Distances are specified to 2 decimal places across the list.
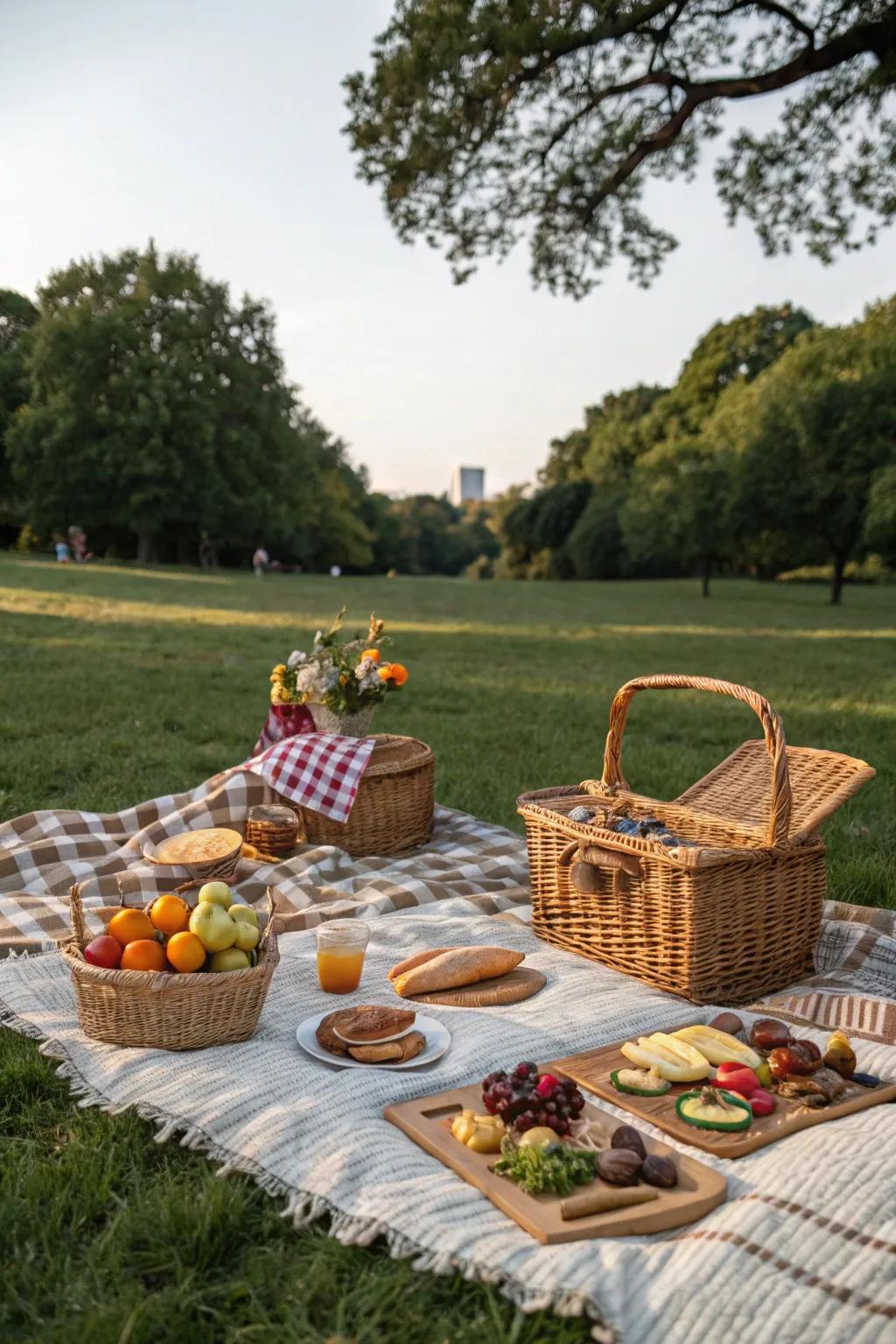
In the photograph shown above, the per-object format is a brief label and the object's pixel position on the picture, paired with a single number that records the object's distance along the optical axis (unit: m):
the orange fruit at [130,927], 2.99
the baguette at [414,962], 3.38
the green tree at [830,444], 25.34
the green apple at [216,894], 3.02
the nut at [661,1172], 2.14
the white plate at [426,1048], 2.72
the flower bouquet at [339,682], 5.14
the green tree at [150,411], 33.62
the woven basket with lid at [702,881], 3.34
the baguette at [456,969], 3.27
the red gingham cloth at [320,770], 4.78
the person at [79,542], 32.66
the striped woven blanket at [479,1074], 1.86
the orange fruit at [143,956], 2.88
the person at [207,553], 37.88
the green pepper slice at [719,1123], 2.38
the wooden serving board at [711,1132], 2.33
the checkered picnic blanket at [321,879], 3.58
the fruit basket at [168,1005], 2.77
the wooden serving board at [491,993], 3.21
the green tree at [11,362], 36.56
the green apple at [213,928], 2.90
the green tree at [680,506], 29.88
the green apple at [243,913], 3.01
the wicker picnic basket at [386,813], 4.91
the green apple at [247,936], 2.95
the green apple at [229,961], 2.91
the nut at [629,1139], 2.21
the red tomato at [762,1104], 2.46
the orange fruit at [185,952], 2.87
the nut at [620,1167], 2.12
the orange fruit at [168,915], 3.02
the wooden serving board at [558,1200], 2.01
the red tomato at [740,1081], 2.52
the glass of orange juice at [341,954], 3.20
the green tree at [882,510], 21.09
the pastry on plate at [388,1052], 2.72
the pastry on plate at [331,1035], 2.77
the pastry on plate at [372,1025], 2.78
